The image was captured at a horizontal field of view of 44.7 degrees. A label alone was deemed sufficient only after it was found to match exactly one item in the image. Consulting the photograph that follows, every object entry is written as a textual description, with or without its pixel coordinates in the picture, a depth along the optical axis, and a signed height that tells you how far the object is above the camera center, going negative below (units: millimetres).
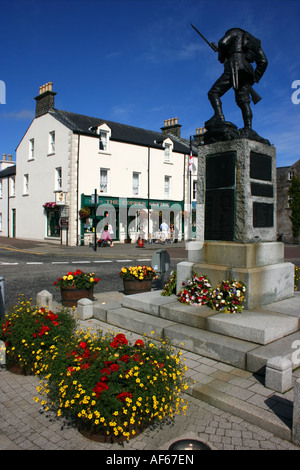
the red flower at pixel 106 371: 3393 -1303
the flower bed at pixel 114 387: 3207 -1437
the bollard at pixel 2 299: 6516 -1241
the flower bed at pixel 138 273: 8703 -1006
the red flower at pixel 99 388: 3232 -1393
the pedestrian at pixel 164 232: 28578 -37
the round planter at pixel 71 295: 8039 -1406
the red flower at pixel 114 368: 3421 -1280
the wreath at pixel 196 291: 6383 -1066
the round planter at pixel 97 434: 3314 -1861
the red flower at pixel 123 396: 3207 -1445
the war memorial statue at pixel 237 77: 6992 +3076
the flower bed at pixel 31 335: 4715 -1396
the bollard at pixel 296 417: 3159 -1639
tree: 38469 +2954
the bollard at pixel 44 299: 7176 -1345
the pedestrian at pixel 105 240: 26297 -618
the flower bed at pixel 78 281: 8078 -1108
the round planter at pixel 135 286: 8734 -1306
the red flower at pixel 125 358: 3621 -1258
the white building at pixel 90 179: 26938 +4354
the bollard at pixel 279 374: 3967 -1564
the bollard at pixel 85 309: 7273 -1554
